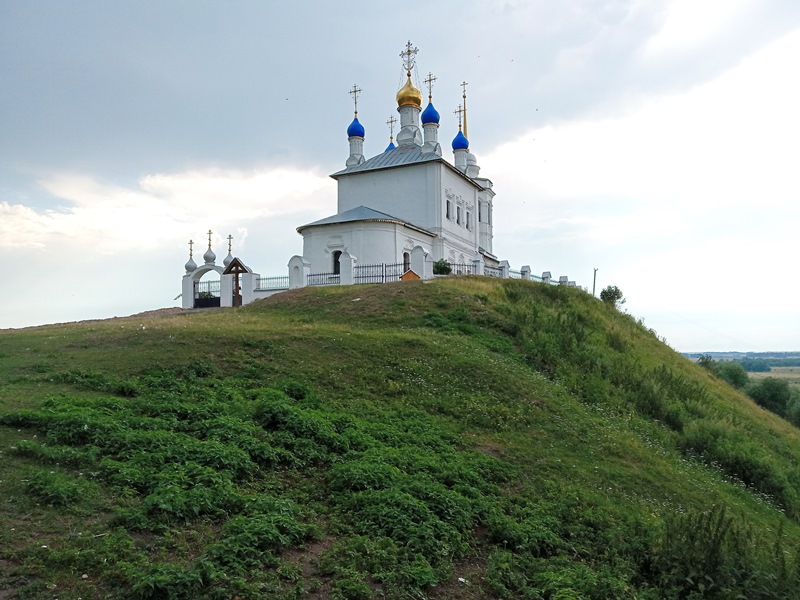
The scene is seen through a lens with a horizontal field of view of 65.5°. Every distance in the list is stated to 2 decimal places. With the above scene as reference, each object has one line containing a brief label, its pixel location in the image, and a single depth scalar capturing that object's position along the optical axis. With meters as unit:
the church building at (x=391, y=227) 24.48
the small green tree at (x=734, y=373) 28.65
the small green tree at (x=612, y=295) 23.88
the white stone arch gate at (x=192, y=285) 26.23
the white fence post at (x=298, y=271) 24.27
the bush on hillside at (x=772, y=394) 28.88
